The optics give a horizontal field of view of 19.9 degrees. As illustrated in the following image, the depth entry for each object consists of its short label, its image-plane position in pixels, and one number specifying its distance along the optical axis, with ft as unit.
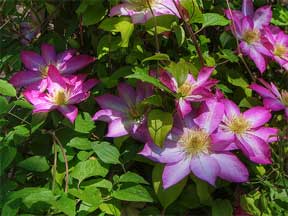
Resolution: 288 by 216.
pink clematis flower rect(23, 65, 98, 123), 3.84
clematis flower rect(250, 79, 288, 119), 4.02
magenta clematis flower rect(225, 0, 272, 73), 4.22
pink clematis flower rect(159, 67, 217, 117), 3.69
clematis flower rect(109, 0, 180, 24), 3.86
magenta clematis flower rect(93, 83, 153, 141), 3.82
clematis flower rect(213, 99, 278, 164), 3.74
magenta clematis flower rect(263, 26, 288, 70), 4.27
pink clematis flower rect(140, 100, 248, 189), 3.65
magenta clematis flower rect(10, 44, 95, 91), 4.07
